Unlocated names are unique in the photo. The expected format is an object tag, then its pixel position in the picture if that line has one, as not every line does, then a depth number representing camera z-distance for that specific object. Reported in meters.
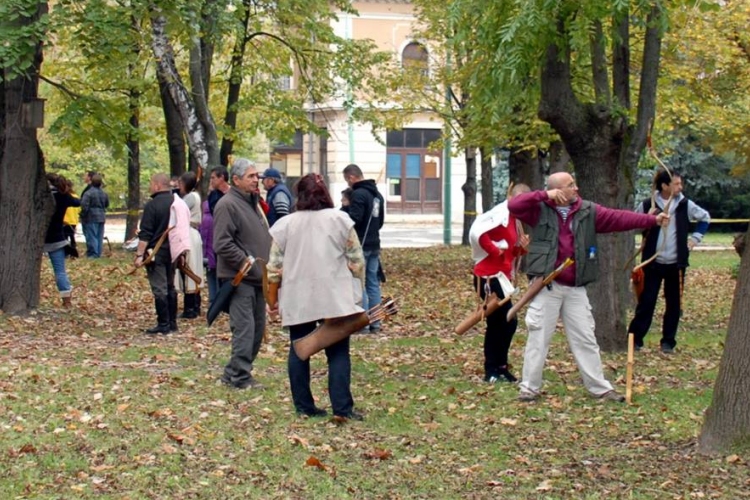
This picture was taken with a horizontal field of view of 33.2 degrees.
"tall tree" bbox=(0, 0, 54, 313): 15.90
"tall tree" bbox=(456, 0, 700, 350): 11.34
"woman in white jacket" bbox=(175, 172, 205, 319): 15.80
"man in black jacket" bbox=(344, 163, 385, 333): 14.39
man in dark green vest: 9.77
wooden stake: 9.73
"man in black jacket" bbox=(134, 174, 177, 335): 14.62
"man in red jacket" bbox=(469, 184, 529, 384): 10.74
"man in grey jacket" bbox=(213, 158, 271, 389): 10.65
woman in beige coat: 9.23
